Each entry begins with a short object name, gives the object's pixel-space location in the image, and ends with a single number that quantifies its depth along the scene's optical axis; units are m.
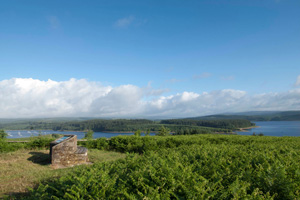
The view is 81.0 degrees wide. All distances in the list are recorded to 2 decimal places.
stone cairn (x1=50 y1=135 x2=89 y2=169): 10.38
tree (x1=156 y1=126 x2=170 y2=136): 43.41
